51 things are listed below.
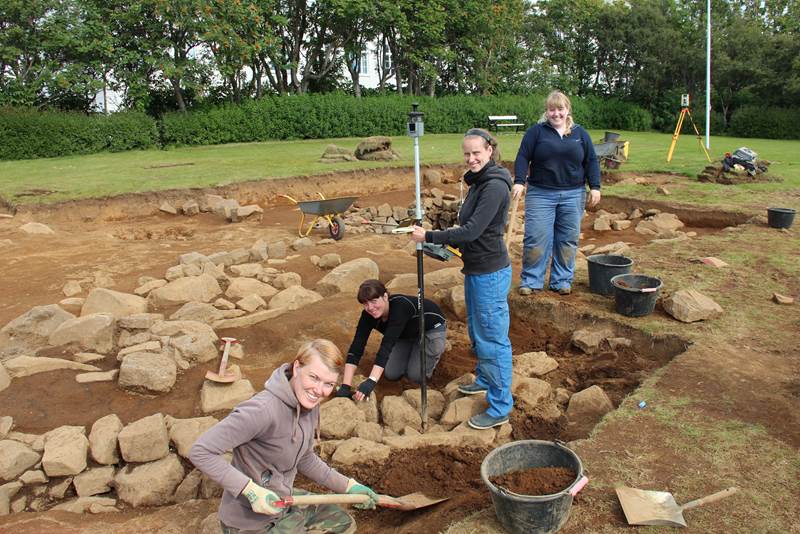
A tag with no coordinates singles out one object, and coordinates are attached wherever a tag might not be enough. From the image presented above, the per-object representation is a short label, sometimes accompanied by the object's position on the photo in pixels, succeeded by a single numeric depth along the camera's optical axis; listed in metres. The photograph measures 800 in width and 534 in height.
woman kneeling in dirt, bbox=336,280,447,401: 4.76
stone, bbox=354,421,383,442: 4.44
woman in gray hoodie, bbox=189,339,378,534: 2.72
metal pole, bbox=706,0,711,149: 17.28
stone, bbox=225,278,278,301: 7.02
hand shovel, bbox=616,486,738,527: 3.00
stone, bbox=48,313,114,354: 5.61
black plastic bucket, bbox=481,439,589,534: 2.90
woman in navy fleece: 5.90
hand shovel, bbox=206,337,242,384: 4.96
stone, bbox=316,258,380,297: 7.12
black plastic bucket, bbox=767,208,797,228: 8.68
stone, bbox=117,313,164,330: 5.83
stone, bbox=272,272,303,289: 7.55
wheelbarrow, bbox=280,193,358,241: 9.73
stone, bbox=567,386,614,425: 4.45
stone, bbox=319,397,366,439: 4.44
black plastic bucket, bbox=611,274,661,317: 5.67
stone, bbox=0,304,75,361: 5.62
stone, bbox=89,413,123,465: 4.23
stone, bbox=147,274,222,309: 6.73
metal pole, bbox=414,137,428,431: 4.53
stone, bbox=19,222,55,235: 9.83
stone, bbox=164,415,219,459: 4.30
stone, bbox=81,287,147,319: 6.33
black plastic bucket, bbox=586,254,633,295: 6.25
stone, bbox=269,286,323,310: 6.69
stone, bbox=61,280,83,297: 7.20
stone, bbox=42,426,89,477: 4.11
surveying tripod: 14.89
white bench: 28.47
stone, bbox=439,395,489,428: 4.49
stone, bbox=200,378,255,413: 4.84
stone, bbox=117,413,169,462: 4.20
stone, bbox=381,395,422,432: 4.64
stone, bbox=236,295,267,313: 6.70
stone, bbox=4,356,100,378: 5.08
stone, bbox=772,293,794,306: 5.88
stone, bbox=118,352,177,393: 4.96
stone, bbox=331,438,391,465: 4.08
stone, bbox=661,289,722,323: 5.53
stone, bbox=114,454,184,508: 3.98
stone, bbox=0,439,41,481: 4.09
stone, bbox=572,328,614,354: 5.59
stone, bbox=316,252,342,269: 8.41
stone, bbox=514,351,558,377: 5.28
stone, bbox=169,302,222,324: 6.28
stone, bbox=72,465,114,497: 4.07
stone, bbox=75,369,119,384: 5.05
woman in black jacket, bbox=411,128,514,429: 4.00
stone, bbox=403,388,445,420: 4.79
